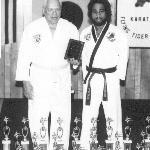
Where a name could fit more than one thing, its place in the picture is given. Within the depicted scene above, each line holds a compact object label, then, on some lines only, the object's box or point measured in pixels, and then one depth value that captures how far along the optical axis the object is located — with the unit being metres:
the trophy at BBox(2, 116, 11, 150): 2.86
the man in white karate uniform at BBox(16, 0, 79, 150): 3.30
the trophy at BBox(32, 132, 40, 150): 2.95
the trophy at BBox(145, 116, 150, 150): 2.87
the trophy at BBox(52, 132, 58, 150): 2.81
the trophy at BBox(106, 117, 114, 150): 2.88
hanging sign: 5.76
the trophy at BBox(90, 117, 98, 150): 2.92
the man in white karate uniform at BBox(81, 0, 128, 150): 3.52
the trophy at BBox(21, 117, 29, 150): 2.83
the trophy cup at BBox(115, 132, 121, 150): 2.94
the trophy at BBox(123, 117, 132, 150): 2.90
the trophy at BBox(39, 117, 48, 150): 3.25
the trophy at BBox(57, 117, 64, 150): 3.24
